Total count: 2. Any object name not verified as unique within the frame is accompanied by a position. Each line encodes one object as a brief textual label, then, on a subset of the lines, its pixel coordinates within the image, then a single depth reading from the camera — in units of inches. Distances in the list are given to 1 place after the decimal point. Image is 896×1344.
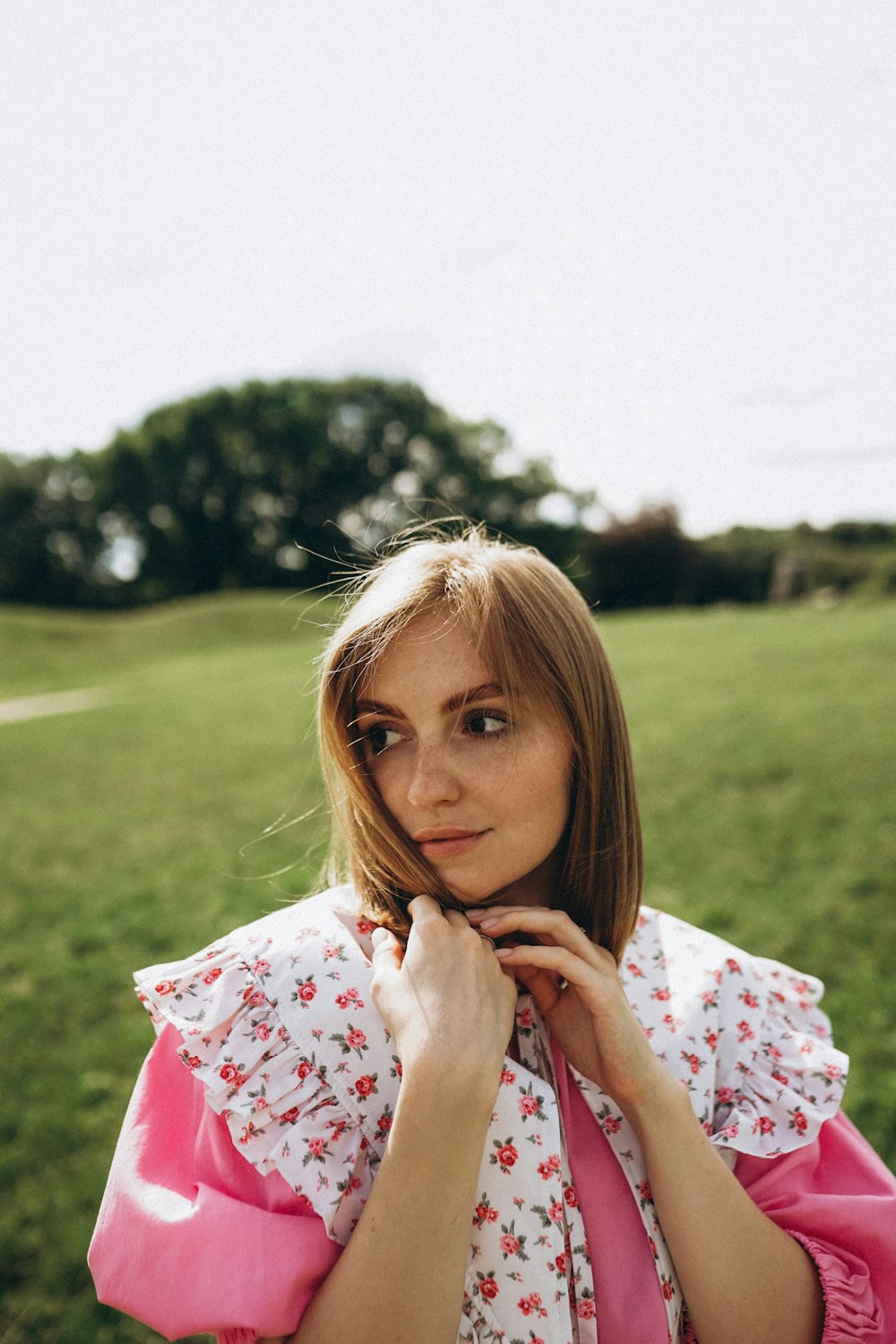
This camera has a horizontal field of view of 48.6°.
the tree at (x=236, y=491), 1443.1
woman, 18.7
